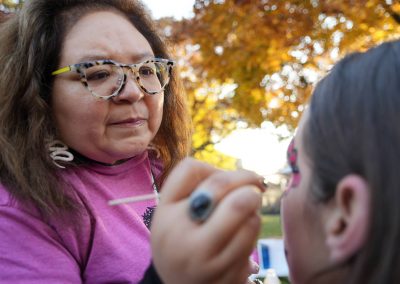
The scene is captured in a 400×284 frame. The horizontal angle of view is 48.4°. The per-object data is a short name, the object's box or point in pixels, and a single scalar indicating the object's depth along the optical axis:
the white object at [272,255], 3.36
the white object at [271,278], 0.57
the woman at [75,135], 0.46
